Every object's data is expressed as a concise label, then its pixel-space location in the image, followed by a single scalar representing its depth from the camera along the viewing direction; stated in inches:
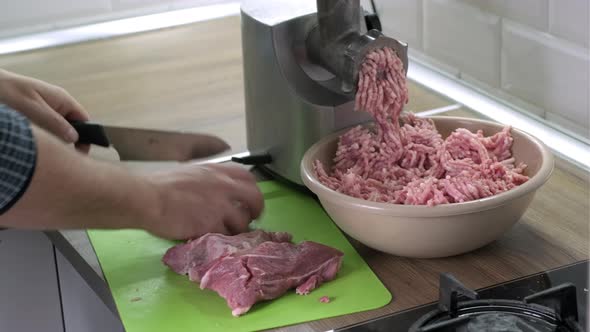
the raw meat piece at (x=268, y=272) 54.2
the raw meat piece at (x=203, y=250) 56.4
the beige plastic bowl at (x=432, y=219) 53.7
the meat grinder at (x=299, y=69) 59.2
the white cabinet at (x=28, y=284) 61.0
